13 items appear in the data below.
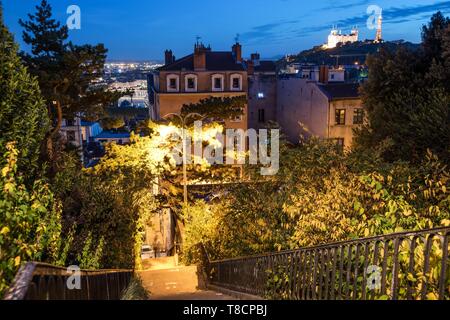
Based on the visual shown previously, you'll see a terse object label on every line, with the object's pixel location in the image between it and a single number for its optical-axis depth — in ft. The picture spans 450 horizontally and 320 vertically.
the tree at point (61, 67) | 55.47
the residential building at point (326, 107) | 111.86
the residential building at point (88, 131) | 180.55
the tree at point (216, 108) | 78.12
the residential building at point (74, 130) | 147.33
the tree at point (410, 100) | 49.73
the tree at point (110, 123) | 66.85
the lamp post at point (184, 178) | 55.47
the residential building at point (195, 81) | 119.14
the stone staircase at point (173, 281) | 40.04
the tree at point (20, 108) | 20.47
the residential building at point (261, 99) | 146.51
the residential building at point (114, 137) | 185.64
